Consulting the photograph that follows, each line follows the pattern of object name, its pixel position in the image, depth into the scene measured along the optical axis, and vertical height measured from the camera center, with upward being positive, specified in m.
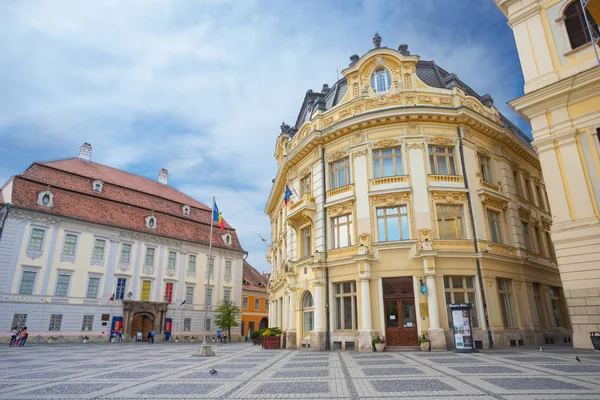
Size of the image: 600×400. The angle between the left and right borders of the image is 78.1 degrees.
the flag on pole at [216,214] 23.39 +6.62
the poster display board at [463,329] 16.75 -0.29
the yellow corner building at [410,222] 19.52 +5.68
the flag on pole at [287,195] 24.58 +8.13
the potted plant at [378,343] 18.53 -1.00
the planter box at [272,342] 25.16 -1.22
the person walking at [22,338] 27.49 -0.97
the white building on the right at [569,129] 15.66 +8.55
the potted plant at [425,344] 17.90 -0.99
